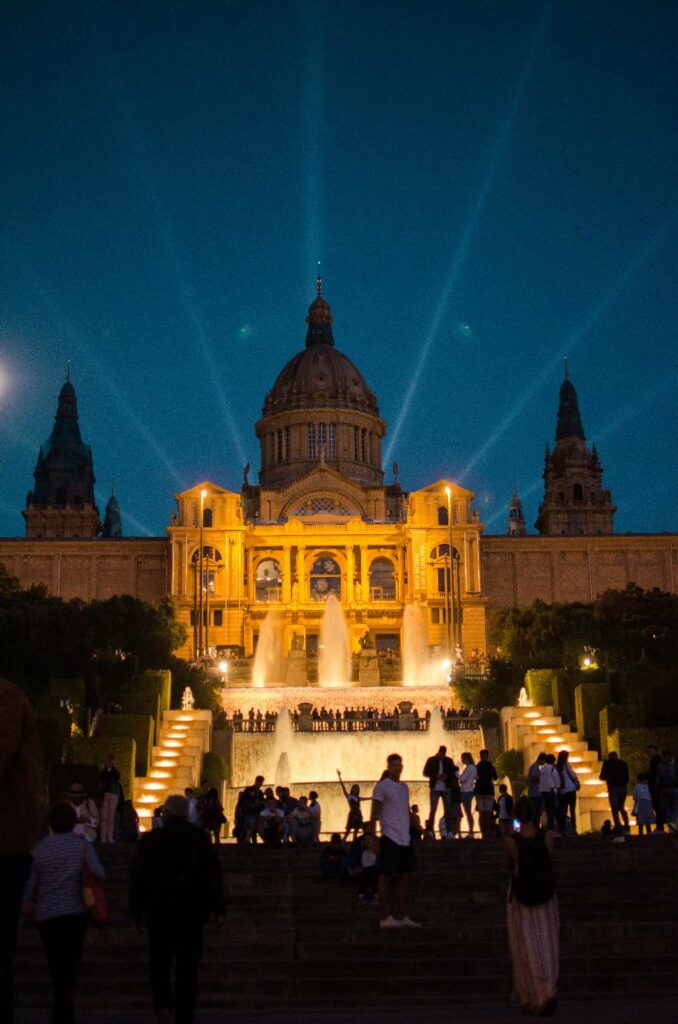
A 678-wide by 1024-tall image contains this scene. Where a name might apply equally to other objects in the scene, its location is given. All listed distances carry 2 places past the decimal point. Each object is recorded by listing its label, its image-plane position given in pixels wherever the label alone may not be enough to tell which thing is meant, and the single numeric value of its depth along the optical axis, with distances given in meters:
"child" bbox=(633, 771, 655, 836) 25.59
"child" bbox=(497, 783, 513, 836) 25.53
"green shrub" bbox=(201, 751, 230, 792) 42.19
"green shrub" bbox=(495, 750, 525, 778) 41.56
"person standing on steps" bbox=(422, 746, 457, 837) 25.98
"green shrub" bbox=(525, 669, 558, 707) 47.56
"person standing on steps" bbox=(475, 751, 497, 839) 25.95
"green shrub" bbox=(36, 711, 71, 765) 33.28
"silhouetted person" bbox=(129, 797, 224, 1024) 10.39
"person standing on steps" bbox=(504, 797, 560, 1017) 11.92
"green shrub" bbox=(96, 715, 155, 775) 39.19
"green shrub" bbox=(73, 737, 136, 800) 35.84
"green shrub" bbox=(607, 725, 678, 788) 36.06
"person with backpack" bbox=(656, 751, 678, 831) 25.88
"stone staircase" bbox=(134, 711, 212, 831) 36.94
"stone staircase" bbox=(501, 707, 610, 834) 34.00
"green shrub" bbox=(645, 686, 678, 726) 37.66
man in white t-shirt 15.28
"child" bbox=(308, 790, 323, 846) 24.42
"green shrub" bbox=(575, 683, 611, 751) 41.25
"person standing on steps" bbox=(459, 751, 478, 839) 26.47
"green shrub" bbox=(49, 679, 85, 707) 42.41
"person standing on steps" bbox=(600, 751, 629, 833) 25.73
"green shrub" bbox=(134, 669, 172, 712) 45.78
